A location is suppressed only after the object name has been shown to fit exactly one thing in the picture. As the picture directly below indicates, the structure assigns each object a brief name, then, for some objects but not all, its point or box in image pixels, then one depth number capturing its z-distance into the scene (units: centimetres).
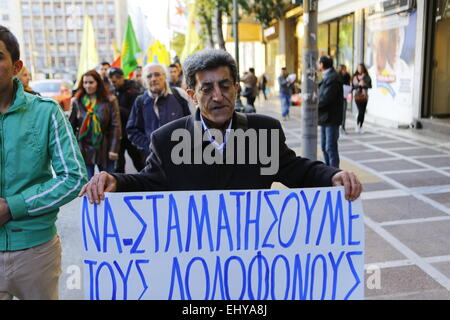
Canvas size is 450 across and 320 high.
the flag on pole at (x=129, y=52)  1410
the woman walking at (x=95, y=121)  584
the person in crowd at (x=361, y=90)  1252
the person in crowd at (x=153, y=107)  568
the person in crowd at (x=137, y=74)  1335
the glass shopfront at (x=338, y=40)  1831
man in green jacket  220
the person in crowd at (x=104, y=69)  1113
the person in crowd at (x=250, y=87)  1678
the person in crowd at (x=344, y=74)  1451
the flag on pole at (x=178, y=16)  1886
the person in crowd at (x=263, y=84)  2668
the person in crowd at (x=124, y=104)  767
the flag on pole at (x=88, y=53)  1480
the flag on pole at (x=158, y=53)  1681
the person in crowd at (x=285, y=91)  1617
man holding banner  232
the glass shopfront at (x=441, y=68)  1257
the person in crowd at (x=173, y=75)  987
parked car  2089
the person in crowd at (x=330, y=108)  788
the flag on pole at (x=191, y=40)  1518
